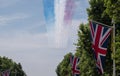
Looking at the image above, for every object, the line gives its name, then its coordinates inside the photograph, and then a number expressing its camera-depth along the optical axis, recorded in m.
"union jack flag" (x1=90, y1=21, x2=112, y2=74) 36.22
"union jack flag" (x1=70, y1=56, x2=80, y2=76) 59.44
